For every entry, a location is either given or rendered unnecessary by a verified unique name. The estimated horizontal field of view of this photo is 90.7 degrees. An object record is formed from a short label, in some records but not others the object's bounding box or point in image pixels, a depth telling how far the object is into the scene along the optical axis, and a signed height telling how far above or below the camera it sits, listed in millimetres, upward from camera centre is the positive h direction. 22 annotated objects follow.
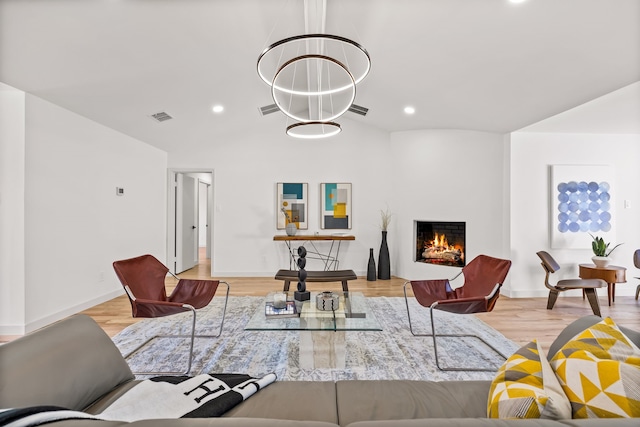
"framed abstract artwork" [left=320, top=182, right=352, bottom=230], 6125 +122
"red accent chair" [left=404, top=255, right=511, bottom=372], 2613 -743
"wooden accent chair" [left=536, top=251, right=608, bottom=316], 3693 -878
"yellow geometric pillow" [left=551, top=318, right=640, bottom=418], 889 -494
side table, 4012 -791
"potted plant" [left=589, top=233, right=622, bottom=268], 4133 -532
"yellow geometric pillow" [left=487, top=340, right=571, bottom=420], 893 -552
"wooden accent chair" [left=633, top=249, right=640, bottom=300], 4309 -625
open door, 6391 -226
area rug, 2381 -1205
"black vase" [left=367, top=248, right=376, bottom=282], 5699 -1048
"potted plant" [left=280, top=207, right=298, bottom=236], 5770 -307
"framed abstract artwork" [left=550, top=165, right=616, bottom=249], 4637 +111
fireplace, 5348 -529
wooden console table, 5984 -798
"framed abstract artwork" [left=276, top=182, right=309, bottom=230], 6098 +158
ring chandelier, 3691 +1954
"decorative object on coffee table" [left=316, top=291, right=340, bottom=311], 2756 -794
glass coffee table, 2346 -855
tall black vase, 5770 -912
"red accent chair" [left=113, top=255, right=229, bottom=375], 2580 -731
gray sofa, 1106 -766
